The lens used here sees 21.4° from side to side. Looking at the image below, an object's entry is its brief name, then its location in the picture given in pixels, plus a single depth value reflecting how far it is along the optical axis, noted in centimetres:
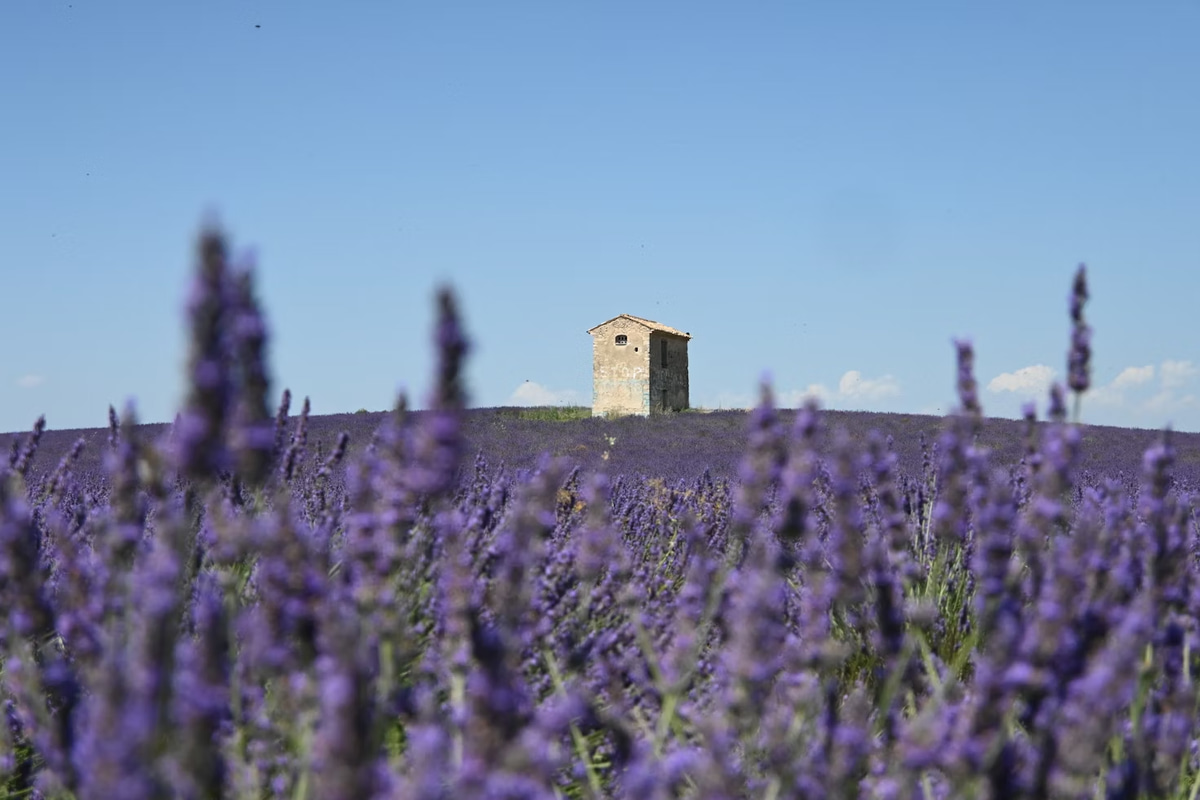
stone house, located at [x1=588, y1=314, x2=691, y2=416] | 18386
